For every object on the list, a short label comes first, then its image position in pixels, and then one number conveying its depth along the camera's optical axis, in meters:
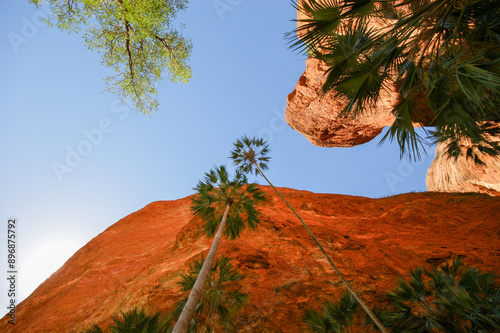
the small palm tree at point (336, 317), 3.86
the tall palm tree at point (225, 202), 6.73
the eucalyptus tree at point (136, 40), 7.54
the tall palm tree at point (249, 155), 9.28
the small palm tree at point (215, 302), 4.91
